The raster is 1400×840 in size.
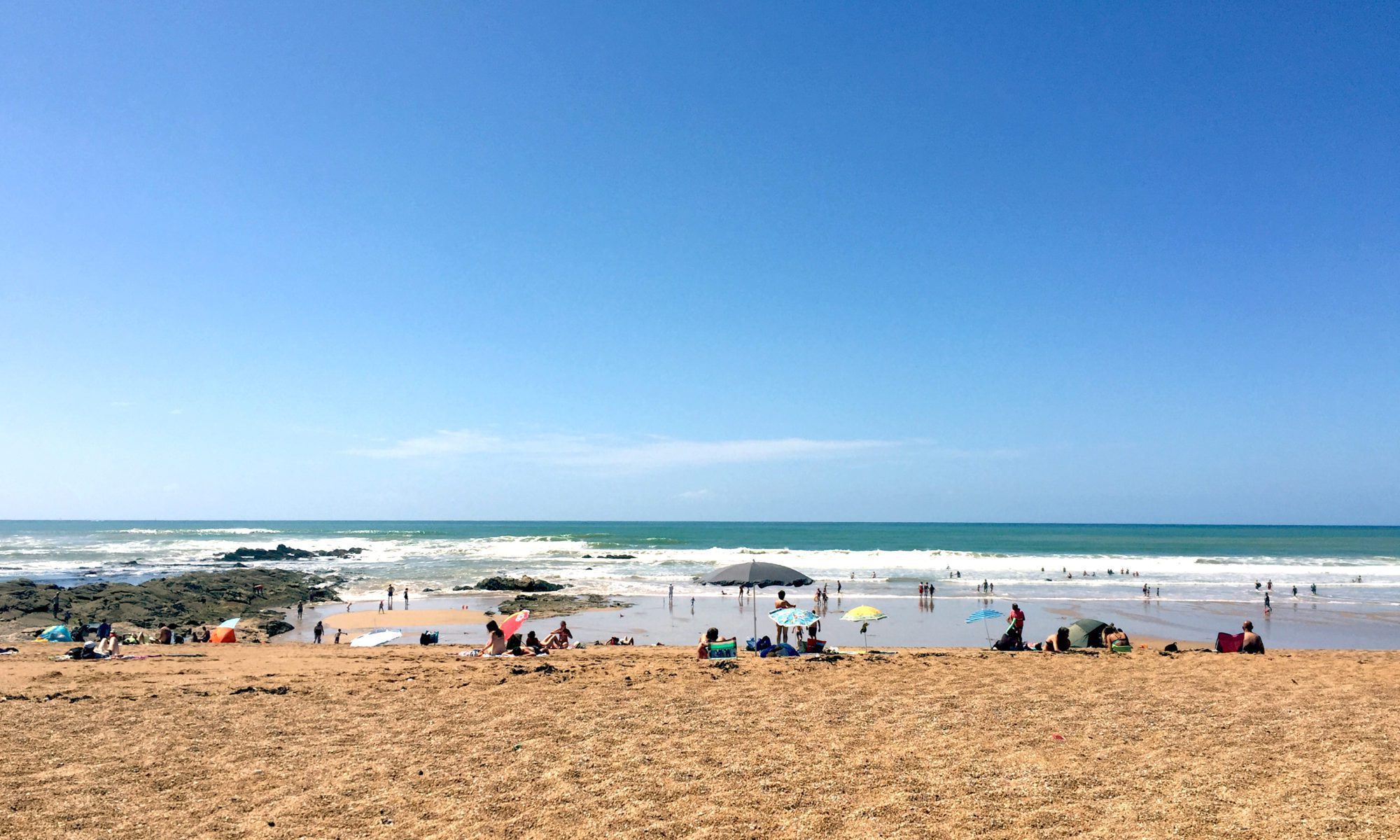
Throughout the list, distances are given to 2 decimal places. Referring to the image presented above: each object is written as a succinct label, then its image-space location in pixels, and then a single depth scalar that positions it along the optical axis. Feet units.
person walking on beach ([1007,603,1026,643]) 64.95
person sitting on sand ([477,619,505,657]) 57.98
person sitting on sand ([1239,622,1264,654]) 60.18
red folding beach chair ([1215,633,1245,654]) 62.44
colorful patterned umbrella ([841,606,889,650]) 69.26
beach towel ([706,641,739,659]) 54.75
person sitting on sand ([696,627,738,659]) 54.39
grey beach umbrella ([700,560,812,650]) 67.46
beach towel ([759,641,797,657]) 54.95
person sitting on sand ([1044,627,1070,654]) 60.80
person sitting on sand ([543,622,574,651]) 64.39
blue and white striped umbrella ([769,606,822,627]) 60.08
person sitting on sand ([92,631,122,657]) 56.80
